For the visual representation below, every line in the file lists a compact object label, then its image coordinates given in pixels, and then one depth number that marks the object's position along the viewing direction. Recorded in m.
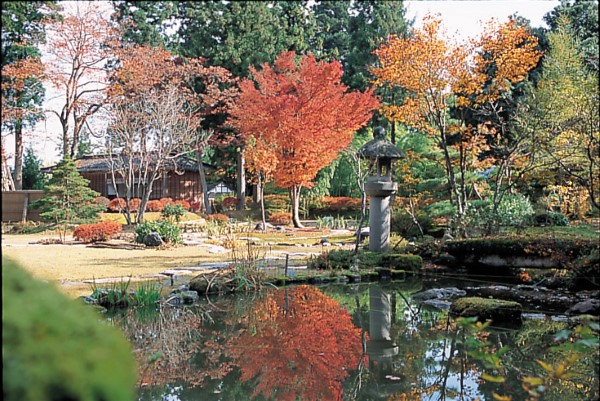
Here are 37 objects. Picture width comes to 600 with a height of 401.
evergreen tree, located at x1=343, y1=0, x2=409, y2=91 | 21.92
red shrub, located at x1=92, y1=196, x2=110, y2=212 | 19.97
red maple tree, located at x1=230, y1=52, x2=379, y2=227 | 16.09
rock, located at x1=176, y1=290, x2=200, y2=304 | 6.44
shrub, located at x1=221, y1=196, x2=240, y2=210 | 21.67
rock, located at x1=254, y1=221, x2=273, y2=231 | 16.50
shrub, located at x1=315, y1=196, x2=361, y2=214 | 20.27
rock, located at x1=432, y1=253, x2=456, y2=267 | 9.03
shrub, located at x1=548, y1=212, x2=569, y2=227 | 13.53
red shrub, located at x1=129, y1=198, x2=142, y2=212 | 19.58
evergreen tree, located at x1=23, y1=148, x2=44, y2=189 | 21.98
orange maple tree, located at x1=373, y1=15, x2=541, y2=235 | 11.09
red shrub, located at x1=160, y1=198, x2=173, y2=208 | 20.61
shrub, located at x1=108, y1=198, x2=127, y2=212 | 19.93
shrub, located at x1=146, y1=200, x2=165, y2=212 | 20.28
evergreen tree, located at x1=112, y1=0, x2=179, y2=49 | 18.11
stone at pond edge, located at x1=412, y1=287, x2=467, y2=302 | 6.86
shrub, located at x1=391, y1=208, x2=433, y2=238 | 12.67
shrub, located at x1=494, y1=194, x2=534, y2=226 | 11.62
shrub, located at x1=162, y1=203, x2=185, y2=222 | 17.38
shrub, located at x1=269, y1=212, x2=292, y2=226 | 18.66
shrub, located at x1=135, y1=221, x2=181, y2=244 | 11.98
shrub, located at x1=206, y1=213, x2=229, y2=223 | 16.87
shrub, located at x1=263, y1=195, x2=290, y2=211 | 20.70
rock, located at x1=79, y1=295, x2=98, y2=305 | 5.63
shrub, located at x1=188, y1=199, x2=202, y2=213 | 23.05
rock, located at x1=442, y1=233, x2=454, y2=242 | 10.07
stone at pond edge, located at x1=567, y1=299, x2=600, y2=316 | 5.79
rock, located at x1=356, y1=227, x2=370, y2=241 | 12.63
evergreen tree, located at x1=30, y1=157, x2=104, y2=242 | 14.88
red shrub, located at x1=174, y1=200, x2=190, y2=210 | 20.87
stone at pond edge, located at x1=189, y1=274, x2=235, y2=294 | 6.93
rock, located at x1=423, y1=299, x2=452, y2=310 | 6.37
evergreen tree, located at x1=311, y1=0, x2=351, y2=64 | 26.66
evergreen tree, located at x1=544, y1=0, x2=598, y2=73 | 20.14
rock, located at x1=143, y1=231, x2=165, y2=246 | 11.68
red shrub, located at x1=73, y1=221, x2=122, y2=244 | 12.38
